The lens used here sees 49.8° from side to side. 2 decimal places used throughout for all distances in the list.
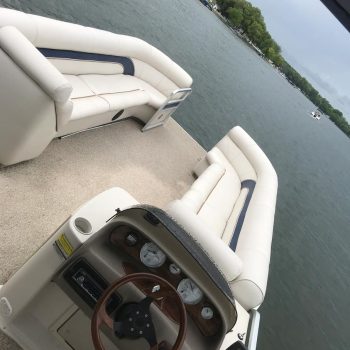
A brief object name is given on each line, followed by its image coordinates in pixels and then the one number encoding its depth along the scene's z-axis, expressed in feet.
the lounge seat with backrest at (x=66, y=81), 7.81
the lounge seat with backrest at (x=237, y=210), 8.30
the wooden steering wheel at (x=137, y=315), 4.29
